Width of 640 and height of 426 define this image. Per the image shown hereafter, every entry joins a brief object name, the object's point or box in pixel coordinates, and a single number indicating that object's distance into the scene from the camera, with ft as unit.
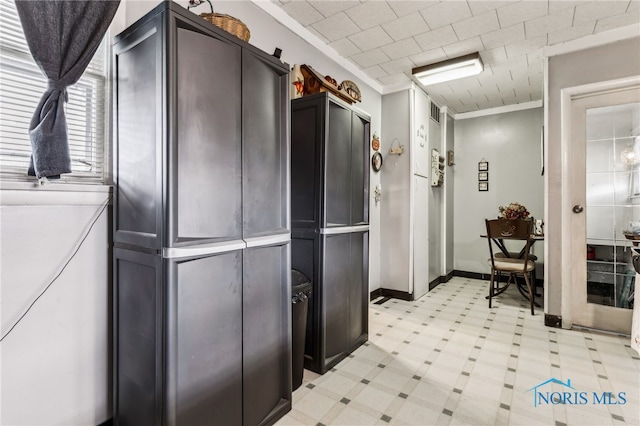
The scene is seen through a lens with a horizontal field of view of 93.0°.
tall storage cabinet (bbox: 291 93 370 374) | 7.86
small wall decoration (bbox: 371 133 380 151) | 13.97
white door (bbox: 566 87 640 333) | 10.23
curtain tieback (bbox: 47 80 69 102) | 4.50
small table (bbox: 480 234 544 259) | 13.29
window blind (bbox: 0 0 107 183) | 4.54
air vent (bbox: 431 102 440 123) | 16.44
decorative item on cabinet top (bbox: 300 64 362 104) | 8.89
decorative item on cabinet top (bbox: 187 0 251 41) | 5.60
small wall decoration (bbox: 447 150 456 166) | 18.57
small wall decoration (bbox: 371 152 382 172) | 14.01
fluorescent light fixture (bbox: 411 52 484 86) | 11.63
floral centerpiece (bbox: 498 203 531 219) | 14.70
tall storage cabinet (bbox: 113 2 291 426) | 4.40
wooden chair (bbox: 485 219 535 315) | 12.59
